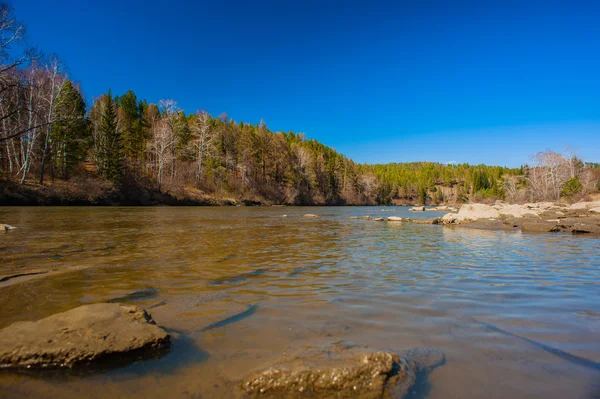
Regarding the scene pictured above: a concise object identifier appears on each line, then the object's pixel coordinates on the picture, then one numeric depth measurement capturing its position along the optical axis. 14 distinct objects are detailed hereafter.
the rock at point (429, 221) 20.40
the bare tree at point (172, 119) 46.66
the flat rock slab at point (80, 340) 2.44
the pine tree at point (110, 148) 41.06
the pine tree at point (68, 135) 35.91
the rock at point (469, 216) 20.03
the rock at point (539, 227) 14.94
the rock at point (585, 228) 13.93
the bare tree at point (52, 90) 30.72
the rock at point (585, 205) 29.50
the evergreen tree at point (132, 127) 58.31
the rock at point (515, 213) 20.58
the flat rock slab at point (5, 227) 11.43
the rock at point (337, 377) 2.13
